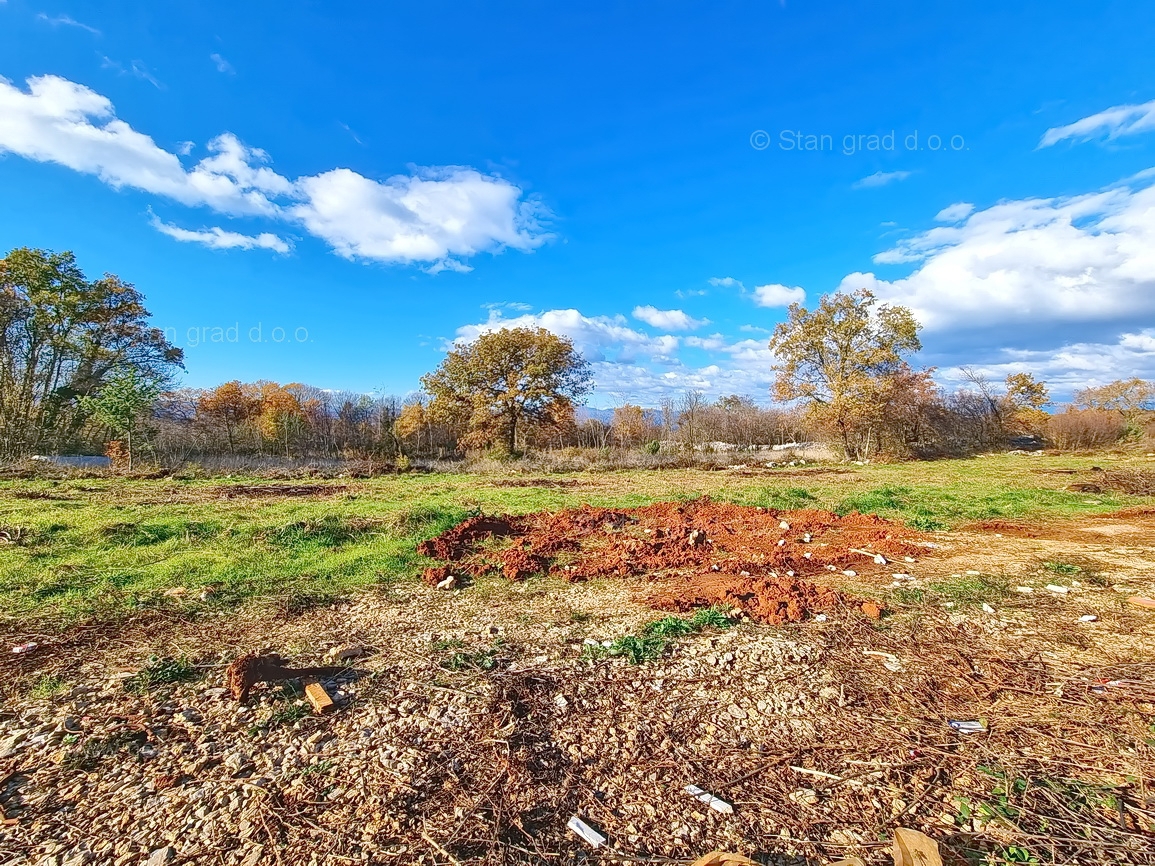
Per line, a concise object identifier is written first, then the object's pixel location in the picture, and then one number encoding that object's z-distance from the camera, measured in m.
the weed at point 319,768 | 2.46
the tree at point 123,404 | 18.89
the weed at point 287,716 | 2.87
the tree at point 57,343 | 21.27
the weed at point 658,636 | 3.84
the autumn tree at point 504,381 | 28.34
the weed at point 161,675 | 3.25
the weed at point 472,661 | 3.62
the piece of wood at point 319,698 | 3.01
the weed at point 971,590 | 4.98
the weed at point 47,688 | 3.12
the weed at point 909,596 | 4.98
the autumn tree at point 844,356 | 24.69
